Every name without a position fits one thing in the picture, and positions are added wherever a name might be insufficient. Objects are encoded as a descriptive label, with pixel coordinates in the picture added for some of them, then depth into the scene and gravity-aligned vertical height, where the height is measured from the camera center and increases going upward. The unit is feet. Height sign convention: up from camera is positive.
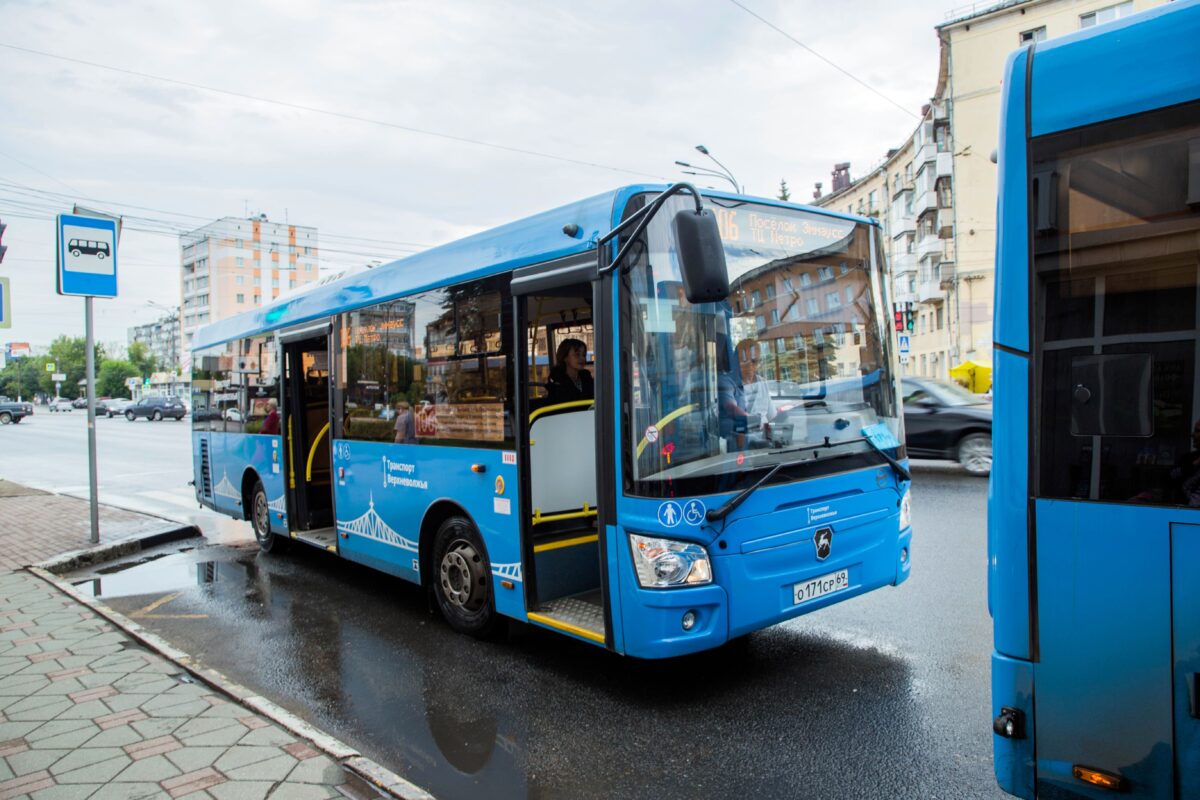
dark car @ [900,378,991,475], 42.34 -2.26
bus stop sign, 29.53 +5.02
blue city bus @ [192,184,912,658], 14.28 -0.78
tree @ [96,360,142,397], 403.13 +8.54
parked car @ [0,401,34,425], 179.52 -3.56
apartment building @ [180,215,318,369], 354.33 +57.66
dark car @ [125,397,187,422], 179.93 -3.34
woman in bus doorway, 19.10 +0.25
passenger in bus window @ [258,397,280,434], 29.09 -0.92
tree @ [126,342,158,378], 430.20 +18.34
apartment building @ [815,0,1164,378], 130.82 +37.77
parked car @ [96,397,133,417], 217.36 -3.41
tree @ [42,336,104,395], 427.33 +19.20
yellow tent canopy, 98.78 +0.20
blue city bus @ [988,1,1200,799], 8.23 -0.40
